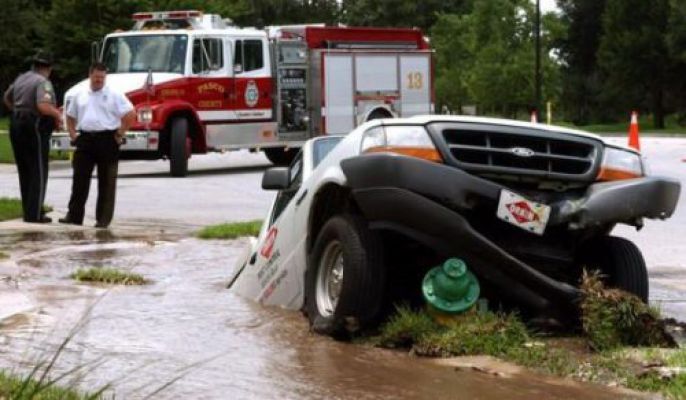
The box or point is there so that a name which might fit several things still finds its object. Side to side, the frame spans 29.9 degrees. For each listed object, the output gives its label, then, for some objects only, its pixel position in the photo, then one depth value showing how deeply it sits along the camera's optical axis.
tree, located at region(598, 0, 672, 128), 71.56
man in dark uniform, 12.89
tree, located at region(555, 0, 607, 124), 84.94
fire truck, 22.86
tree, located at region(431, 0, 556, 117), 54.94
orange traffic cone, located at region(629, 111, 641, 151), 22.24
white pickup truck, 6.16
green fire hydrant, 6.28
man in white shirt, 12.85
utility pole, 49.31
